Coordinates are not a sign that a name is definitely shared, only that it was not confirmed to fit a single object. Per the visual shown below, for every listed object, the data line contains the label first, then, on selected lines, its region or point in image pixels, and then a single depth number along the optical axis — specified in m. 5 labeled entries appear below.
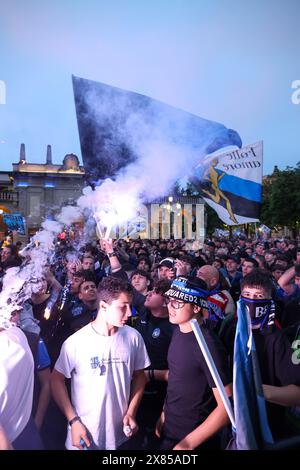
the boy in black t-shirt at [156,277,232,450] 2.78
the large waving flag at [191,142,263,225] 9.28
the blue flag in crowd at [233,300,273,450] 2.44
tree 36.50
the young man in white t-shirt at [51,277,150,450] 2.96
